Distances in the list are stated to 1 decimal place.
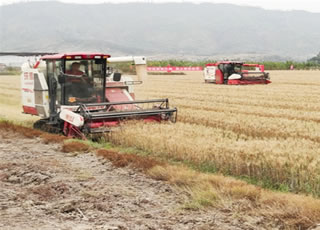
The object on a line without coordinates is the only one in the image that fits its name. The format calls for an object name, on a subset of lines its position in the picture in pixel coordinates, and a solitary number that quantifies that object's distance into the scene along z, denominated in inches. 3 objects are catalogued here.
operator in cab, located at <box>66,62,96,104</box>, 446.0
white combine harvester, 418.9
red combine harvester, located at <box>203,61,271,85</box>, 1039.6
